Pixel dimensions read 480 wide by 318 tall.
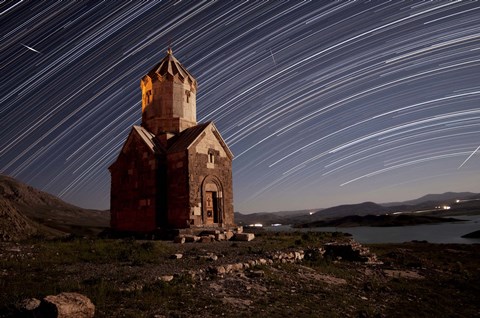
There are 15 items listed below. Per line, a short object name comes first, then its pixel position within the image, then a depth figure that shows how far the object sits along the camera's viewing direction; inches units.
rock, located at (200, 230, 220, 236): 746.4
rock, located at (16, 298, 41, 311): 209.2
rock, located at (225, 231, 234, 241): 742.4
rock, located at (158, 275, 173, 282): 319.9
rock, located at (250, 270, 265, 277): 378.0
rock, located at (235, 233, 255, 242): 722.9
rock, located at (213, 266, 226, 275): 366.0
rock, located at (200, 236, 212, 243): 671.8
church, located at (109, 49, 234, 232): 808.3
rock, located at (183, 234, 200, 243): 665.6
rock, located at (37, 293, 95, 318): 202.5
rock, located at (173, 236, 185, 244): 646.5
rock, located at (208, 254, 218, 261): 446.0
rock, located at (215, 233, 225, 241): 710.5
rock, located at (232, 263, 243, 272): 392.5
